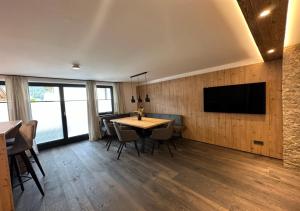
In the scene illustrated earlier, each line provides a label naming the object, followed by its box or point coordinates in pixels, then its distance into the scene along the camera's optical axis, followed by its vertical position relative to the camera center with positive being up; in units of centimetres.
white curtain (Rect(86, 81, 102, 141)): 517 -35
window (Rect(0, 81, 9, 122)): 377 +6
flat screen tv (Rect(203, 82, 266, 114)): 321 -7
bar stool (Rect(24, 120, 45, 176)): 233 -56
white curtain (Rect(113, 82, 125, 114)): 607 +9
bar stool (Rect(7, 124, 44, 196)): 209 -63
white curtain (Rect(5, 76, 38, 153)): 370 +20
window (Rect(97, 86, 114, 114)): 588 +10
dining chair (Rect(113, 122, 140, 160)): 347 -86
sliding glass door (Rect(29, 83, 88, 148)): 443 -29
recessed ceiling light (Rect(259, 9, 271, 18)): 129 +77
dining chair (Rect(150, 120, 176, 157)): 351 -87
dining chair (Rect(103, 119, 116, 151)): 412 -82
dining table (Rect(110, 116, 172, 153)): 365 -65
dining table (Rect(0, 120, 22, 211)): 145 -80
